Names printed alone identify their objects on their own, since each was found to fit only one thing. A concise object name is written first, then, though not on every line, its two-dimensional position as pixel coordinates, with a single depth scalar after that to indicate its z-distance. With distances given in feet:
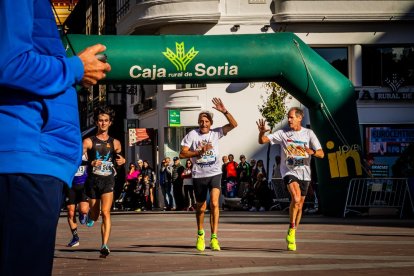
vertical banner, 120.16
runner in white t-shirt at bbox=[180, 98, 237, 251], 45.55
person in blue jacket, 10.02
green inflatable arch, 71.36
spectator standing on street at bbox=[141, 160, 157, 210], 109.09
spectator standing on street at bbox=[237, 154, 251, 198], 102.32
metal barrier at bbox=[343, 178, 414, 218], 78.89
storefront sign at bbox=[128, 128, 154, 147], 124.45
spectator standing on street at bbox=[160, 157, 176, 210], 106.01
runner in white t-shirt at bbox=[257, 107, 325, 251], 46.98
